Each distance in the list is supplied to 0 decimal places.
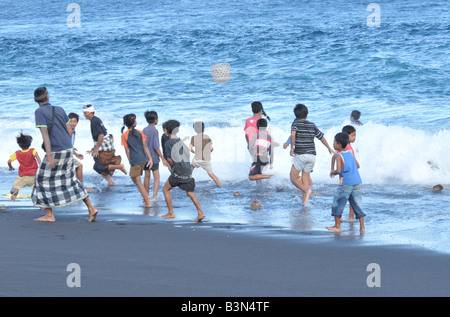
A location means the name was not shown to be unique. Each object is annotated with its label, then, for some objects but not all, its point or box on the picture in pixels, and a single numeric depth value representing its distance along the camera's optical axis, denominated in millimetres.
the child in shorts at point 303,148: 16984
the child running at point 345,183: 13609
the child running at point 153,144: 17484
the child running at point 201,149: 19516
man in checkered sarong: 13281
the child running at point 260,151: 19516
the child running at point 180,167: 14586
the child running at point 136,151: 16719
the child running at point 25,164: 16062
